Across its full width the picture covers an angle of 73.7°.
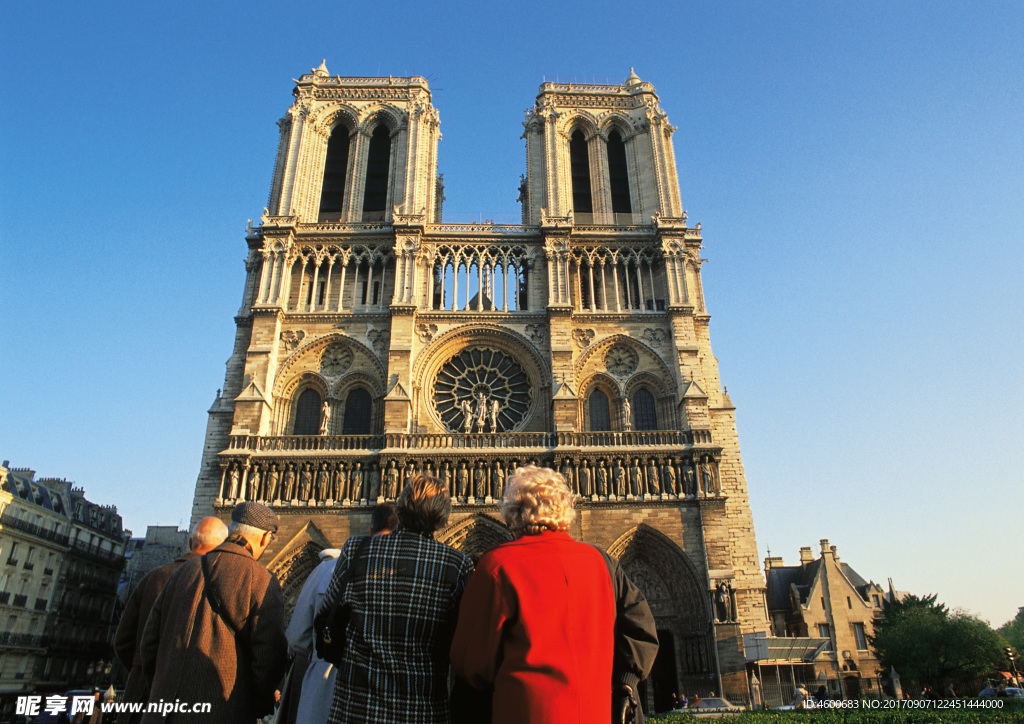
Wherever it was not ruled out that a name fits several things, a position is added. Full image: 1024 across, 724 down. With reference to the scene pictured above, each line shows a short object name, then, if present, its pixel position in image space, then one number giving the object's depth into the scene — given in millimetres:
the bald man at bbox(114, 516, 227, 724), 4768
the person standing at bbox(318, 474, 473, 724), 3246
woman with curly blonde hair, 2881
